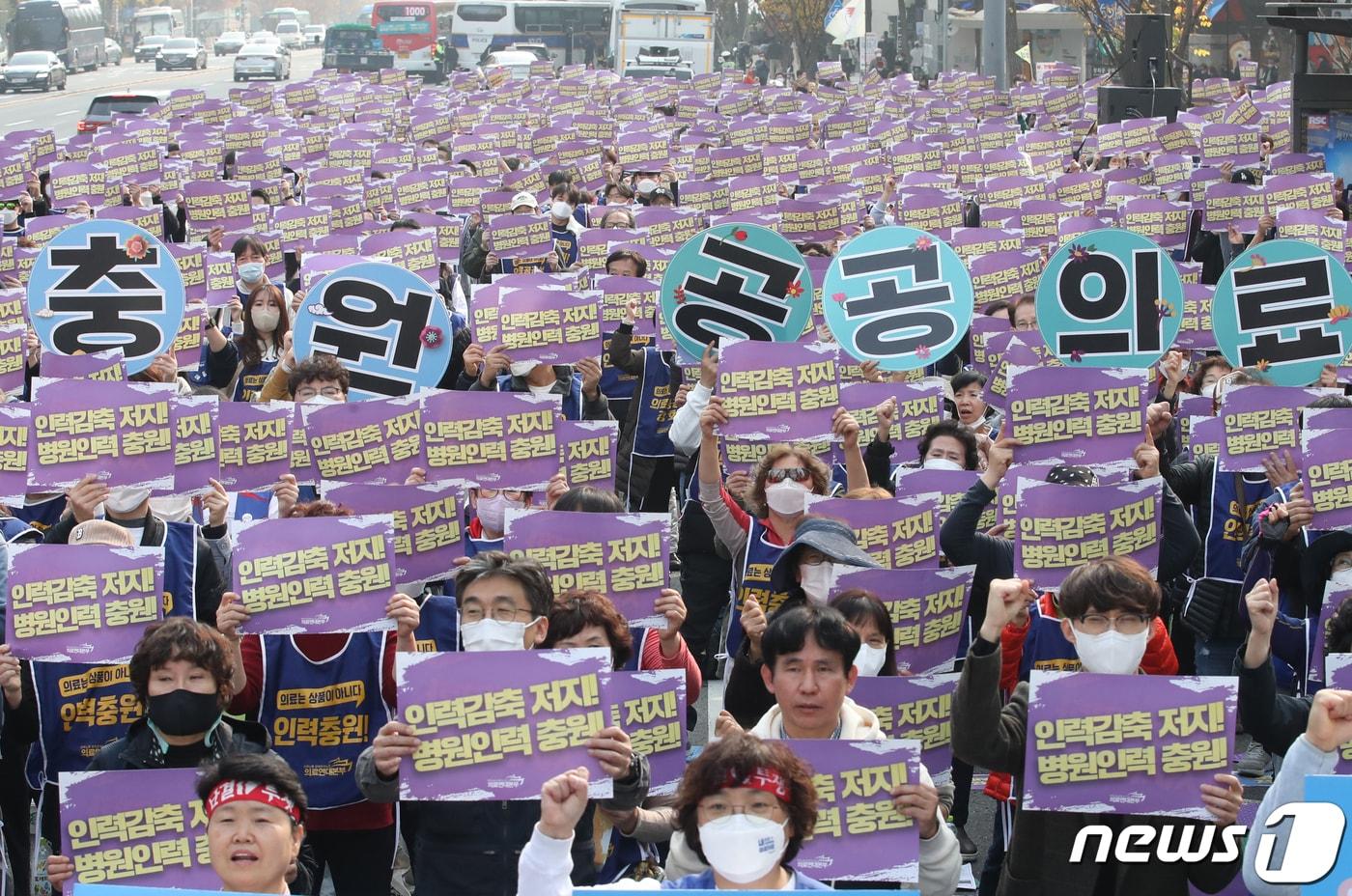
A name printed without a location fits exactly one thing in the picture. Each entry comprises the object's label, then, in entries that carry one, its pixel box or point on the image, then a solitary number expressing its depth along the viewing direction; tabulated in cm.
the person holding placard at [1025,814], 529
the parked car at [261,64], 6962
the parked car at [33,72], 6600
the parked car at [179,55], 8450
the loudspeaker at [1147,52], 2792
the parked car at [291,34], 10962
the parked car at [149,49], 9094
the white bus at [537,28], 6028
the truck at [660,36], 5144
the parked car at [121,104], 3008
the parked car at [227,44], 9088
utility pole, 3291
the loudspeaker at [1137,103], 2636
